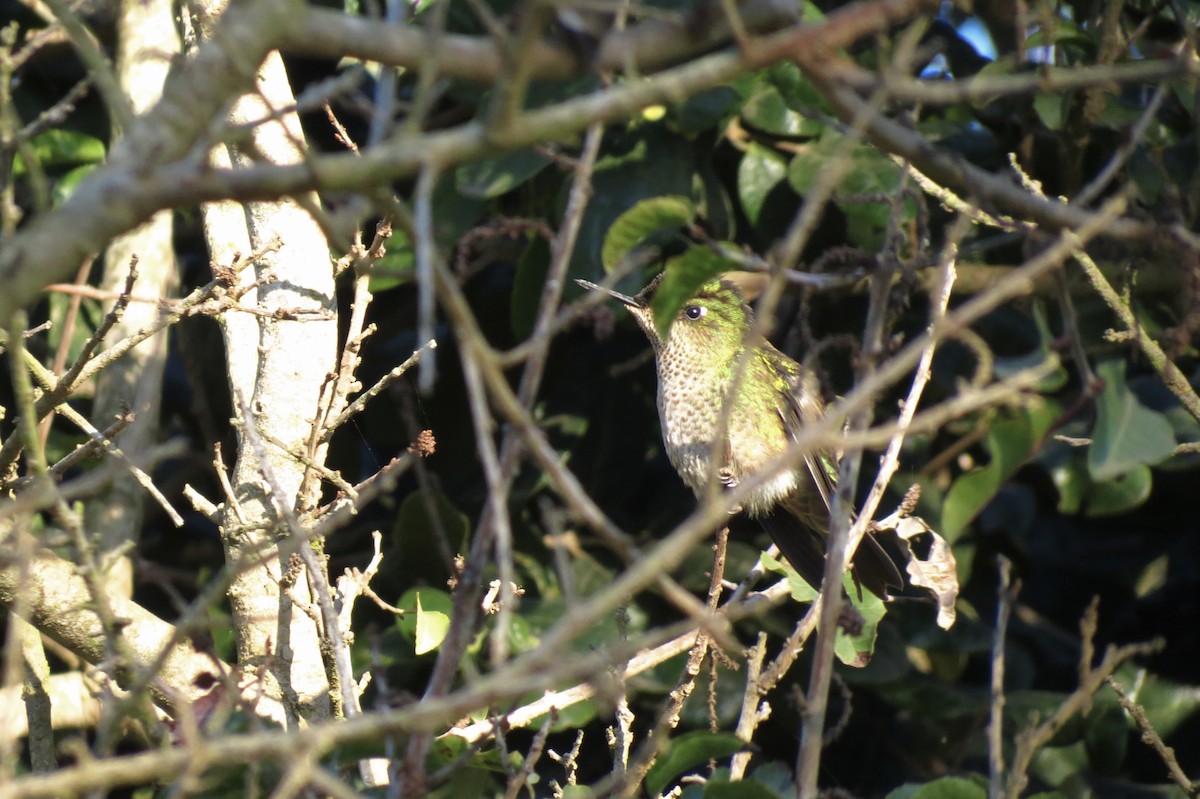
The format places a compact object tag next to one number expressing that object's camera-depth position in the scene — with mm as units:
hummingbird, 7090
